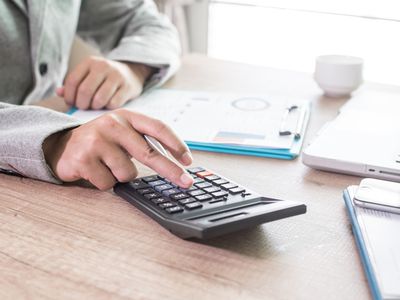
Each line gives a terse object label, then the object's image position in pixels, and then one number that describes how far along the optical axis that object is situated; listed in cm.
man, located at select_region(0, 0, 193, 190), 70
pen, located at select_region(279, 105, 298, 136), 89
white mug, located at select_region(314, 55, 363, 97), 110
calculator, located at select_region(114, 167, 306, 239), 58
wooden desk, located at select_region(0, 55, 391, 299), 52
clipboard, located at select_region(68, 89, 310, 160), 86
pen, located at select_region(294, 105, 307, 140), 89
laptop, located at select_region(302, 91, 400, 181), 77
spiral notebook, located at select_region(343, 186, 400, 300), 50
